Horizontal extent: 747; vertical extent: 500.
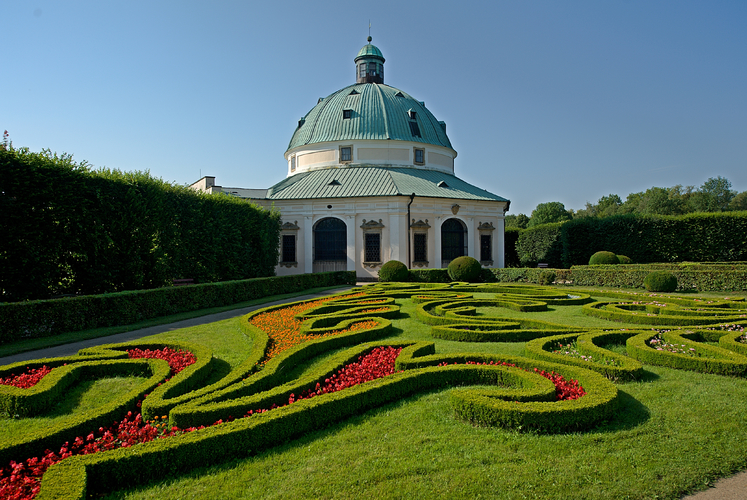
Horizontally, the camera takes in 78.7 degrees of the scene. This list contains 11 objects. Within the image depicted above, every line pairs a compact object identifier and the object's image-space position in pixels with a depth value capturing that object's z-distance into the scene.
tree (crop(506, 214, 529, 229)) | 90.81
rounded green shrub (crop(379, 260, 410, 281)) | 29.12
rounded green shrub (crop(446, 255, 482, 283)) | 29.64
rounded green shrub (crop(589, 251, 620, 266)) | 29.73
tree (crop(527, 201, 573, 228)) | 86.94
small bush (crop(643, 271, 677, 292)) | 20.59
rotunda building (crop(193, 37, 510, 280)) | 34.22
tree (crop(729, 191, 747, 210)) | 81.53
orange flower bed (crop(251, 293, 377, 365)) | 8.99
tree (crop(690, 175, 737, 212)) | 76.81
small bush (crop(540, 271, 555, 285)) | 27.25
